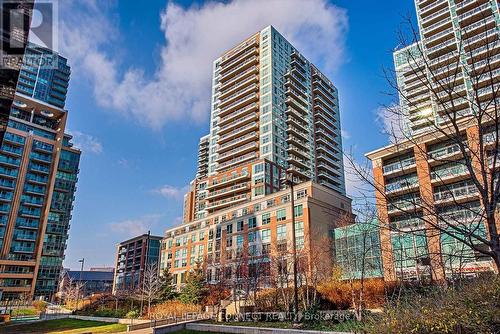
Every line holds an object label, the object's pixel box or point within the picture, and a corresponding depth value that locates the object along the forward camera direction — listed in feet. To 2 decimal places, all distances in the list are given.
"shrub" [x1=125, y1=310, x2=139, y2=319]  112.37
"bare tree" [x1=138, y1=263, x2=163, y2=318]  115.75
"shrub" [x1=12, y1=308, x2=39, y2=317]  150.57
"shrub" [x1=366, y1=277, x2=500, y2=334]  22.35
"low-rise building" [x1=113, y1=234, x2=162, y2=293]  356.18
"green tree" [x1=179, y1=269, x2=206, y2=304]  134.43
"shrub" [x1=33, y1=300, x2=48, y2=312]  170.23
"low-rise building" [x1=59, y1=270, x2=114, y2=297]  412.87
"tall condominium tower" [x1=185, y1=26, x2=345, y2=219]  234.58
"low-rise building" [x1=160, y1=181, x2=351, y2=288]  145.18
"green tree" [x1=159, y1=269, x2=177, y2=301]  147.23
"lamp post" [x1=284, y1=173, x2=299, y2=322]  62.71
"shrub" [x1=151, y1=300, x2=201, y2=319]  114.83
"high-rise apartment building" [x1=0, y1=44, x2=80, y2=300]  233.55
